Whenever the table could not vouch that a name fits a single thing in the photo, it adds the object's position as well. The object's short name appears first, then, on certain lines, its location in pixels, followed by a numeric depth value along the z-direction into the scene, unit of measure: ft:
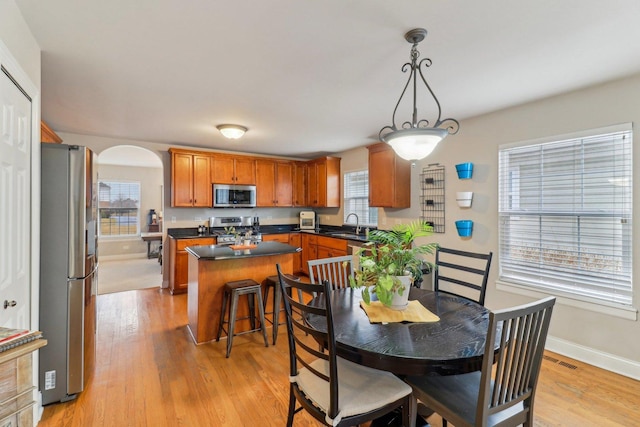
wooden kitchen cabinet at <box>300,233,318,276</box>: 19.02
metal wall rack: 12.92
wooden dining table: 4.40
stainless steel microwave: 17.52
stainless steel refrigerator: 6.86
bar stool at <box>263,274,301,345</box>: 10.22
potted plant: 5.93
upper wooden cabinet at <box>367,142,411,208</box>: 14.21
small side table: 24.07
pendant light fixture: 5.83
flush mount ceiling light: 12.85
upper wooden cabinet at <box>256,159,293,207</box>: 19.17
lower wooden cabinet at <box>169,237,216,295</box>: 15.60
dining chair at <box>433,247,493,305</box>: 11.55
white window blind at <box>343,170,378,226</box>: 17.94
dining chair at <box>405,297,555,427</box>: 4.04
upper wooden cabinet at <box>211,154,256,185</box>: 17.56
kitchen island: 10.11
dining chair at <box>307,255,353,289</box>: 8.28
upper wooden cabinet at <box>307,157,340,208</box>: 19.34
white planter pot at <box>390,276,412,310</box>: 6.03
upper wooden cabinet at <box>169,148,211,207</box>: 16.34
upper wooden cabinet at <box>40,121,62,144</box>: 9.83
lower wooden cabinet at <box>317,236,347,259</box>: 16.70
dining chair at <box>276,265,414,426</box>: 4.55
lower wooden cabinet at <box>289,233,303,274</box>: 19.75
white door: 5.05
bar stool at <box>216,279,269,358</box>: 9.49
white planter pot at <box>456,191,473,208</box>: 11.62
